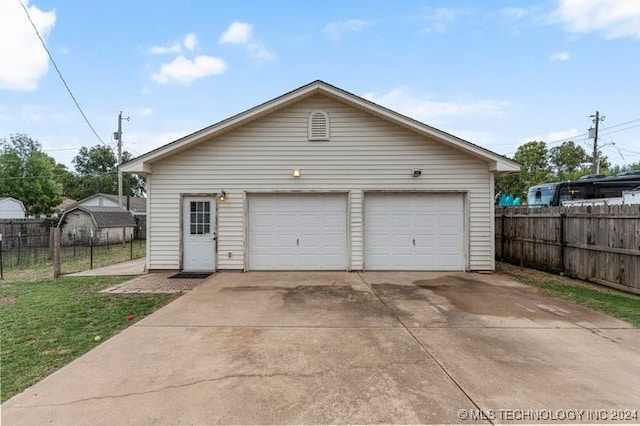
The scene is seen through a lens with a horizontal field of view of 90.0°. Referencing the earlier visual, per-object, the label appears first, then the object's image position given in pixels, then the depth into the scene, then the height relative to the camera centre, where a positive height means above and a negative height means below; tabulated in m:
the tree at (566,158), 39.94 +7.31
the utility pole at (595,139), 24.75 +6.11
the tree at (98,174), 46.69 +6.89
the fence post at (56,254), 8.00 -0.89
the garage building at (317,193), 8.70 +0.67
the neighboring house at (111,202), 28.92 +1.56
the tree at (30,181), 30.16 +3.67
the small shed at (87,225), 17.17 -0.35
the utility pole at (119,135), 20.92 +5.45
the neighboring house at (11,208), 25.91 +0.90
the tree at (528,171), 36.50 +5.39
